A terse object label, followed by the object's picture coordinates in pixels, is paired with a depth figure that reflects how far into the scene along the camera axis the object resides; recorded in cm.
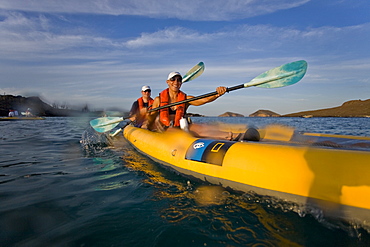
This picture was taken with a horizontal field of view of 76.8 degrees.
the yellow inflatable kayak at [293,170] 212
